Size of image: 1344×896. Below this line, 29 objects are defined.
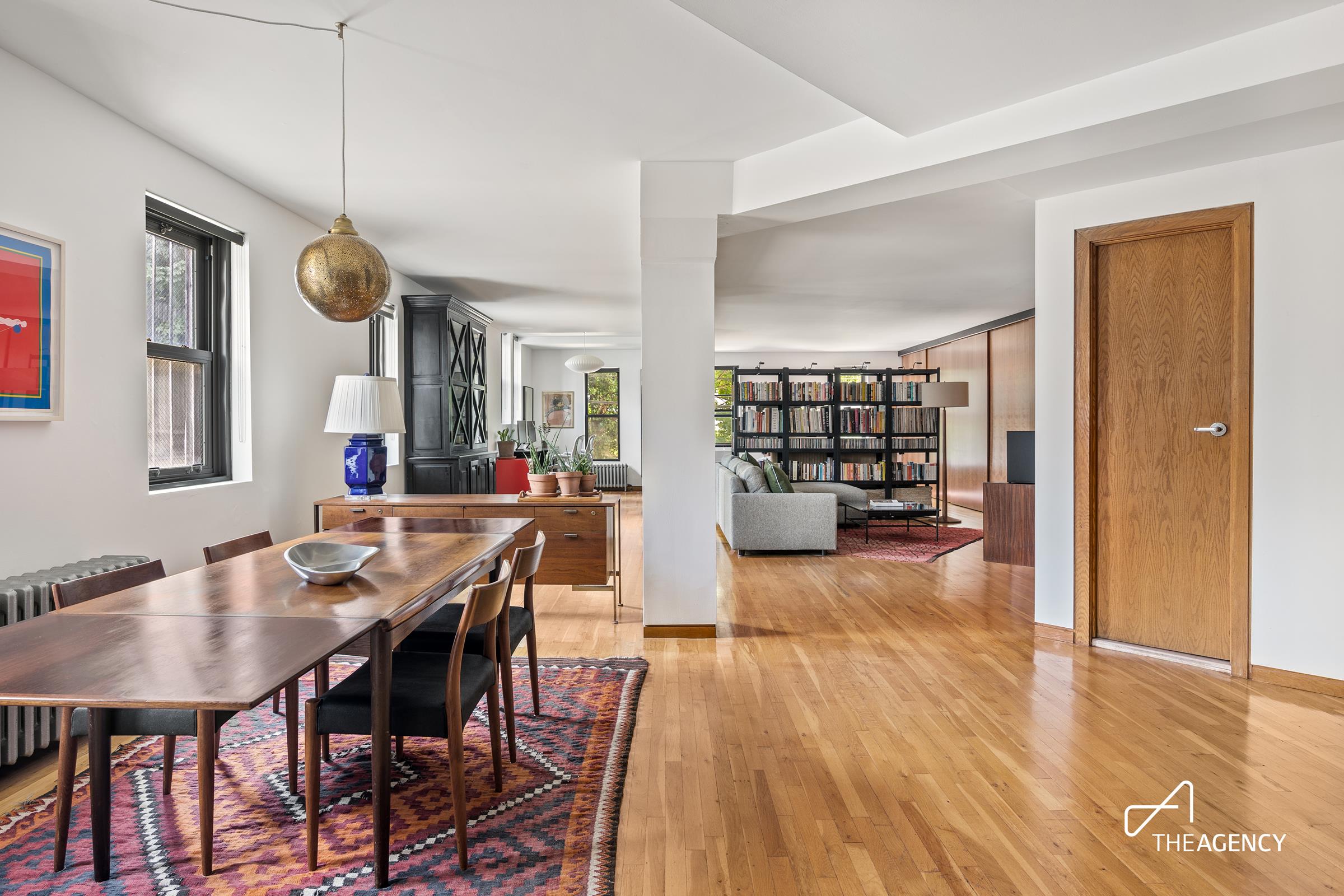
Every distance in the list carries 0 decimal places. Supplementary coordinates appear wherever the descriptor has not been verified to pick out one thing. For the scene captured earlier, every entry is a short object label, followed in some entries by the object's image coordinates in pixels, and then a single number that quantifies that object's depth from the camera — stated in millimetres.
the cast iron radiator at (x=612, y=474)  12328
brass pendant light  2449
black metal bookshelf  8586
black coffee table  7312
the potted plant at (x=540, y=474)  4398
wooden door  3346
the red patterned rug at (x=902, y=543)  6465
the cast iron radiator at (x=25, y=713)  2354
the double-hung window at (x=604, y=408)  12469
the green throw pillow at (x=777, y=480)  6566
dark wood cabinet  6516
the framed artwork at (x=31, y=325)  2627
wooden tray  4344
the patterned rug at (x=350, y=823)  1852
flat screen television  5688
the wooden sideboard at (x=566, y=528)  4270
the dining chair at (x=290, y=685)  2102
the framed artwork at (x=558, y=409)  12352
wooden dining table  1299
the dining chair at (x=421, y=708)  1874
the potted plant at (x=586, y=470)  4449
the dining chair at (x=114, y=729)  1857
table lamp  4430
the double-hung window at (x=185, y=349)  3553
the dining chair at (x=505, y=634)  2531
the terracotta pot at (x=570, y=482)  4383
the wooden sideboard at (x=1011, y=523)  5684
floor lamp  7984
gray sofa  6336
